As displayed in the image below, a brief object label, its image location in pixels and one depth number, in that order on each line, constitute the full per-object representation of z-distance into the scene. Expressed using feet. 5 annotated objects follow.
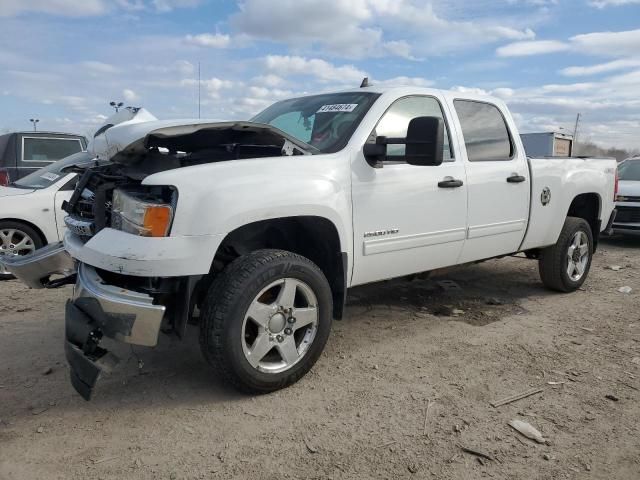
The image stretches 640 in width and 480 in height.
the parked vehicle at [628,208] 30.58
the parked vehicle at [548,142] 53.67
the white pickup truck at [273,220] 9.39
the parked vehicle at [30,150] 28.63
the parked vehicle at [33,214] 20.54
